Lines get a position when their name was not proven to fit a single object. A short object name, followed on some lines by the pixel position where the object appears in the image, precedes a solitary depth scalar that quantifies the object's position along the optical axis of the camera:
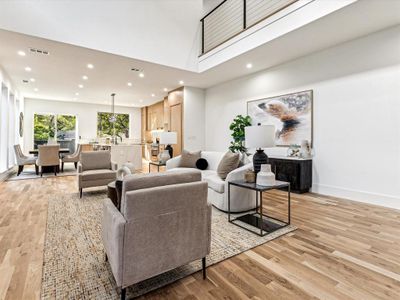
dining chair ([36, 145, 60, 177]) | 6.02
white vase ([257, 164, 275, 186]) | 2.67
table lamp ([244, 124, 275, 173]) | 2.75
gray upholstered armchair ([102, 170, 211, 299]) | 1.38
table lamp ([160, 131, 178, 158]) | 5.32
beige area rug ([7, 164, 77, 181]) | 5.90
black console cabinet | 4.33
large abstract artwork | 4.63
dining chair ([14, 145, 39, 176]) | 6.11
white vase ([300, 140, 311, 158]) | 4.52
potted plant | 5.80
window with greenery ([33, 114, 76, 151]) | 9.80
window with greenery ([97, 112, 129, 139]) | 11.14
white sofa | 3.11
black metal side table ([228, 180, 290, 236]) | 2.59
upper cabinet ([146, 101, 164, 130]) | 10.00
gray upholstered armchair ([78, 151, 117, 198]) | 4.07
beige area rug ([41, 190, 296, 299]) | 1.58
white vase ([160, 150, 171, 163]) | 5.09
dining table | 6.93
